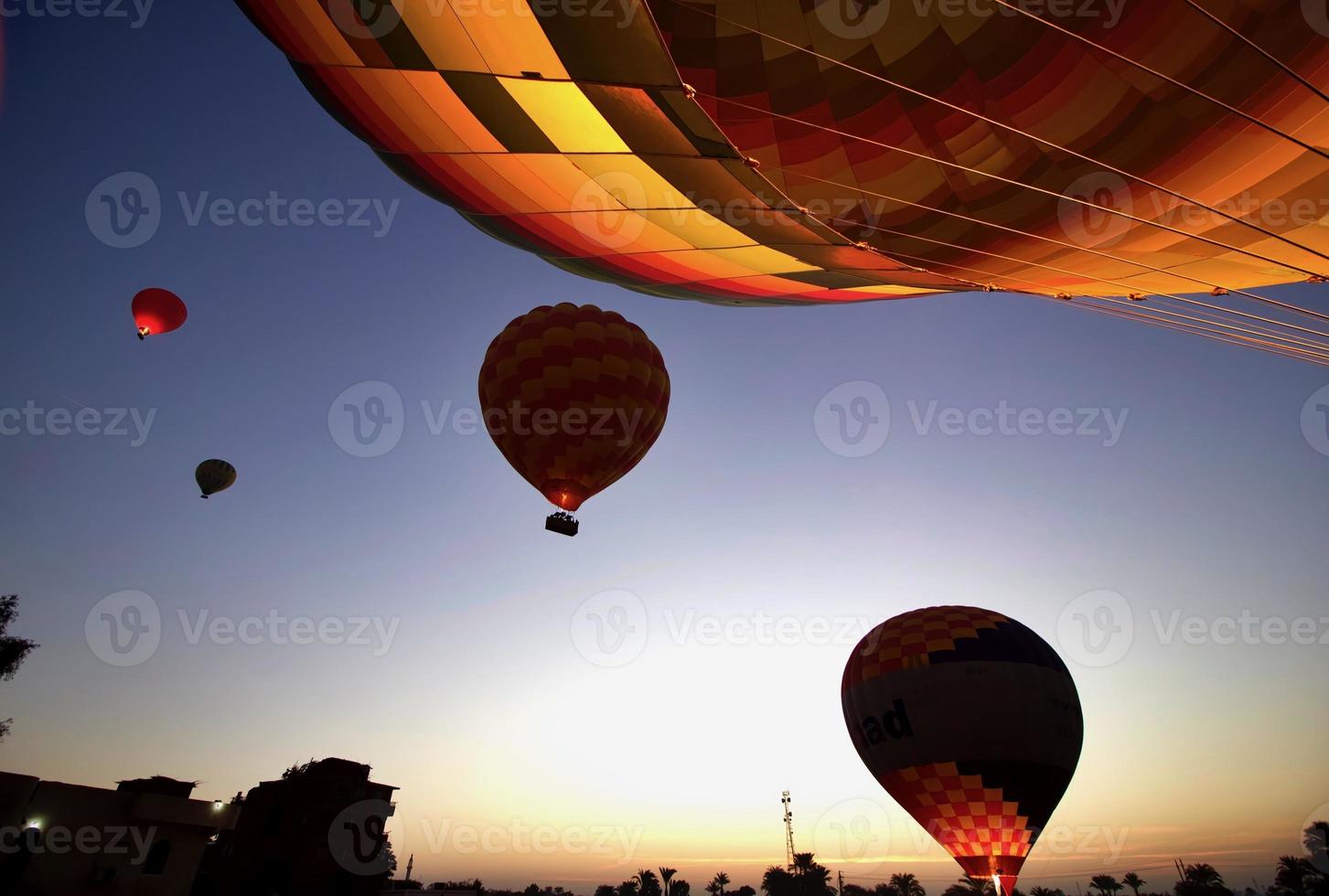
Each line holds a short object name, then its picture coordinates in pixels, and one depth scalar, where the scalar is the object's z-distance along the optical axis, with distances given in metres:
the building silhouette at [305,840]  25.98
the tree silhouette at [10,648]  18.59
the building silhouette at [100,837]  14.32
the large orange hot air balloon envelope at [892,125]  5.98
